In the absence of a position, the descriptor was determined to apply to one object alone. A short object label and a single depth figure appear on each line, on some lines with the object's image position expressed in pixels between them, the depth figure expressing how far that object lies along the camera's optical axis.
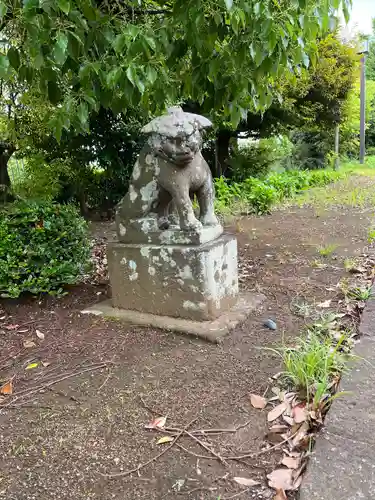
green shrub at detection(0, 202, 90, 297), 3.30
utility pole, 14.80
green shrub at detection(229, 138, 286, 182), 10.21
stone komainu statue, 2.75
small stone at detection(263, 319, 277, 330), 2.88
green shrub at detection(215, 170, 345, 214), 7.19
